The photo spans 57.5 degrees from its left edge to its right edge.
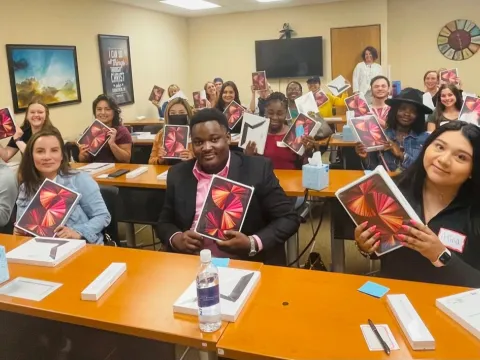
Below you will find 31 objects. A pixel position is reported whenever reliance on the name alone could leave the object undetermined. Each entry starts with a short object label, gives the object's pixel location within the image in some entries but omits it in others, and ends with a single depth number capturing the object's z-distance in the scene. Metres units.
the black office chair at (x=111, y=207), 2.45
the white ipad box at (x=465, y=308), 1.20
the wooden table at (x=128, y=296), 1.30
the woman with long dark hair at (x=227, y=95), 5.67
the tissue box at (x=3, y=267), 1.62
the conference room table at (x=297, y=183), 2.78
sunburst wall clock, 8.37
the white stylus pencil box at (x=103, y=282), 1.47
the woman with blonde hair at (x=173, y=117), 3.96
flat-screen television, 8.91
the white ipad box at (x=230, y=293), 1.33
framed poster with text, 7.00
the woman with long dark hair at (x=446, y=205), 1.58
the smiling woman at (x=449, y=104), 4.55
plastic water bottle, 1.23
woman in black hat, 3.27
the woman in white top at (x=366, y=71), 8.16
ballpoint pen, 1.14
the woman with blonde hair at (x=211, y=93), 6.79
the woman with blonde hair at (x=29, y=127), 4.07
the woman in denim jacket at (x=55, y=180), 2.31
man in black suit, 2.13
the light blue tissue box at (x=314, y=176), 2.72
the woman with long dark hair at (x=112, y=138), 3.97
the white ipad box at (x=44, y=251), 1.77
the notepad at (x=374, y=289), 1.42
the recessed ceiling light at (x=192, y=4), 7.69
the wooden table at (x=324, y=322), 1.15
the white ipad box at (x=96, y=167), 3.56
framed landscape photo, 5.41
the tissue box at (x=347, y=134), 4.69
